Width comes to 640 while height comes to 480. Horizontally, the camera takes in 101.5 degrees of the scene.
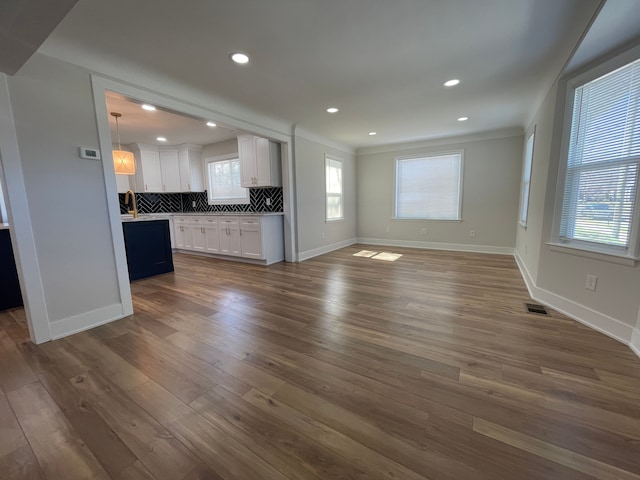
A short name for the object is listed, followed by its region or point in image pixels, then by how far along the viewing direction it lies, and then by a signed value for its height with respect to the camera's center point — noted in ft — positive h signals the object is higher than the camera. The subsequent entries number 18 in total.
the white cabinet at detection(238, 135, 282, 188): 15.71 +2.71
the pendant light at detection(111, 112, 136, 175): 12.17 +2.17
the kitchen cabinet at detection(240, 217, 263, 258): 15.52 -1.89
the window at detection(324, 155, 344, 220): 19.10 +1.29
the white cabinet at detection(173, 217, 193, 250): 18.94 -1.87
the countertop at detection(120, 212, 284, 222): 13.03 -0.51
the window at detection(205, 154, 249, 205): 19.53 +1.93
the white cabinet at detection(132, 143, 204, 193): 19.72 +2.96
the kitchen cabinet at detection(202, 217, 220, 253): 17.42 -1.87
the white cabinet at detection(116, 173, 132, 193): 19.35 +1.90
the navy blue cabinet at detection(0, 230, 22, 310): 9.41 -2.41
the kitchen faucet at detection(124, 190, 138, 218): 17.77 +0.59
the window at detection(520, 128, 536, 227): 13.06 +1.08
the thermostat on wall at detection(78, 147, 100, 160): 7.49 +1.61
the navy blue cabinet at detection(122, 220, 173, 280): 12.61 -2.00
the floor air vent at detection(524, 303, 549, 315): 8.66 -3.64
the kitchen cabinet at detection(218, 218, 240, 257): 16.42 -1.91
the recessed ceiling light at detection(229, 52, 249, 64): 7.71 +4.45
